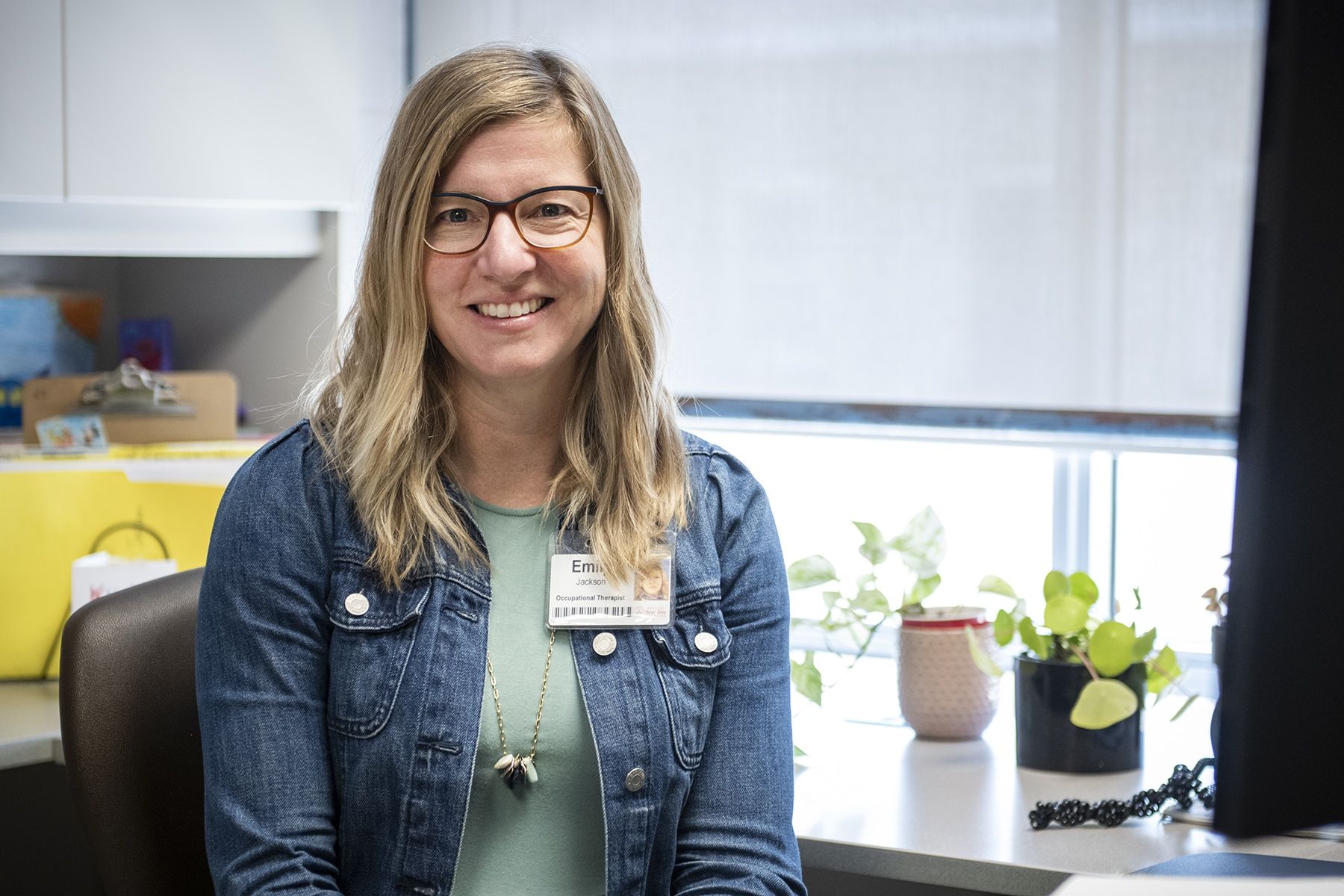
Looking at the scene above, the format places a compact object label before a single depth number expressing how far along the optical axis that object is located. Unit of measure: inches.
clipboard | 80.3
